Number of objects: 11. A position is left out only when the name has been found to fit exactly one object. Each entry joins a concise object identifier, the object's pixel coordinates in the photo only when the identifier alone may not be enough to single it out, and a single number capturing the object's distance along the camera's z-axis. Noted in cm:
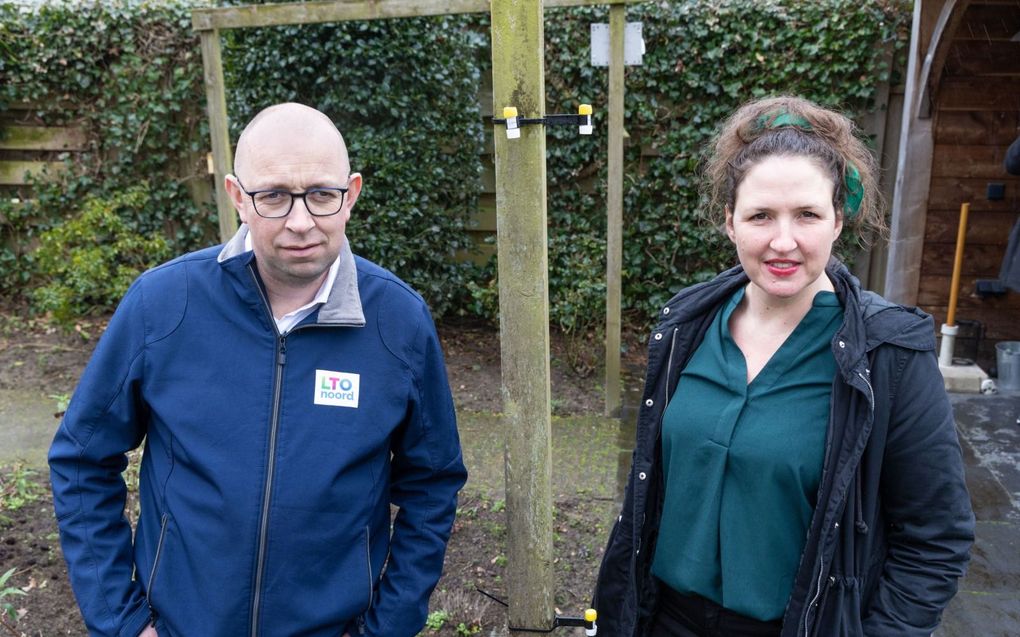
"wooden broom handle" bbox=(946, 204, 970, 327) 557
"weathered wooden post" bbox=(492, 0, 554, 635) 219
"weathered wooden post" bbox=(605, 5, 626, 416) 456
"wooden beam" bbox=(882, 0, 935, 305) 557
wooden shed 543
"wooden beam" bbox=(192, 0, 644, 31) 421
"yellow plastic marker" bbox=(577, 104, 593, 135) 231
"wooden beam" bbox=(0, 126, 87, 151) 670
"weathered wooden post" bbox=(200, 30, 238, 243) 459
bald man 164
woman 152
